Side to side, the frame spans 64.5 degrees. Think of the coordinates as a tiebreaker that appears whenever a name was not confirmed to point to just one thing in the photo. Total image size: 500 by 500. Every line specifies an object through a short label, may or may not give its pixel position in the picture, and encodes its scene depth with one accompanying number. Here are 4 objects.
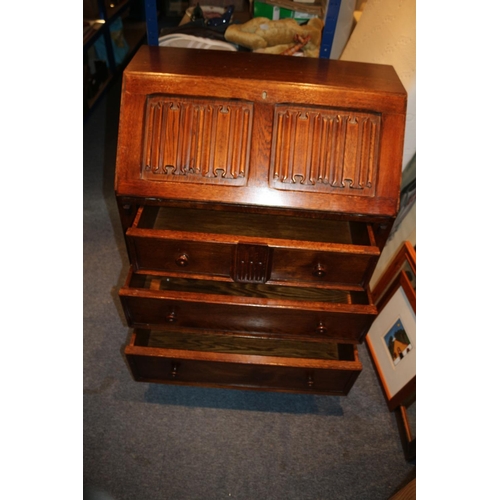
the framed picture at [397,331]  1.52
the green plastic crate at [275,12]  1.71
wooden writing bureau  1.13
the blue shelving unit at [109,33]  2.91
